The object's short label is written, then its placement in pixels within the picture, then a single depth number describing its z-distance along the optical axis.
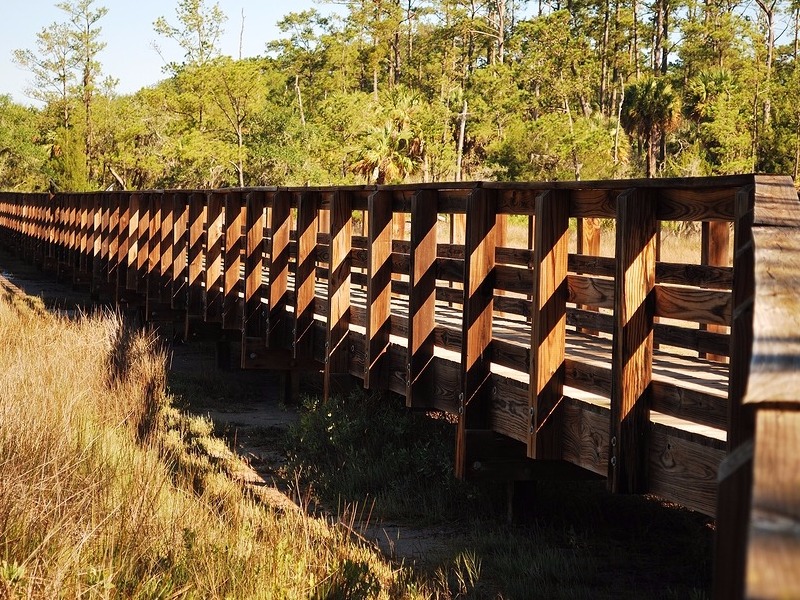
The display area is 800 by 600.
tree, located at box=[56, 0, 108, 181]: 65.56
